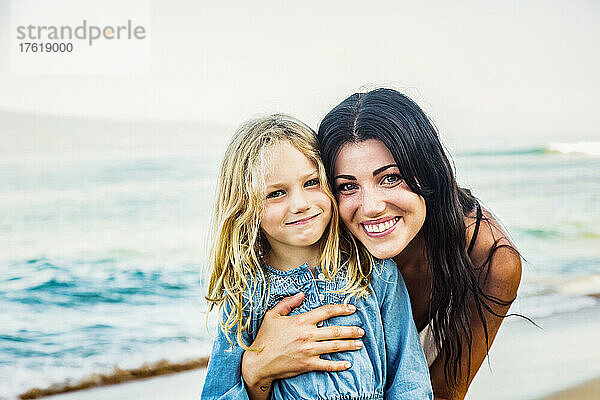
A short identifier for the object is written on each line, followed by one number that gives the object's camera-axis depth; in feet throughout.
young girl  5.30
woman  5.41
